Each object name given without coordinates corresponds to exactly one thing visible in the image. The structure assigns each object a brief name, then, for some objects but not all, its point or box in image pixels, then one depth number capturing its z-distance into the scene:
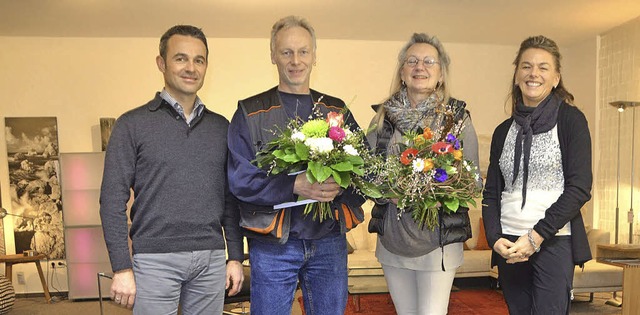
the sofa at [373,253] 5.02
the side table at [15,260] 5.32
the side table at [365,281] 4.24
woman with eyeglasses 2.00
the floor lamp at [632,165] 5.15
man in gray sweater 1.93
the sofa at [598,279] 4.52
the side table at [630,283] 3.94
